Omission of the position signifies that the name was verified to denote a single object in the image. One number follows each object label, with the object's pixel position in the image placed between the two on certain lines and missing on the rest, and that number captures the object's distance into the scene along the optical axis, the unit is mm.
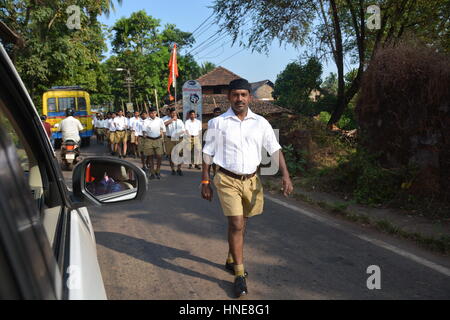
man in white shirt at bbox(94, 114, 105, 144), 25083
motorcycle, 11016
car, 732
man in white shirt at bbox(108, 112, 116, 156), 16000
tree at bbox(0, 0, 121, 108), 18031
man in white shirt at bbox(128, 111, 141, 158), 15950
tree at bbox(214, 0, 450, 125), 13258
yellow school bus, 22391
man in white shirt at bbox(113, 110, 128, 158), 15844
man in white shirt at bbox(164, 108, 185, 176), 11523
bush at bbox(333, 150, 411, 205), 6445
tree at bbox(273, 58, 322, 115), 15061
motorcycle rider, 11133
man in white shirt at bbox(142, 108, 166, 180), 10688
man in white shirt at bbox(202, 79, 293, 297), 3455
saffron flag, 18831
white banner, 15070
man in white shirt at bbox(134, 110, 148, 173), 11045
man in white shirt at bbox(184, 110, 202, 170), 11273
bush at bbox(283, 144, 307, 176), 9625
